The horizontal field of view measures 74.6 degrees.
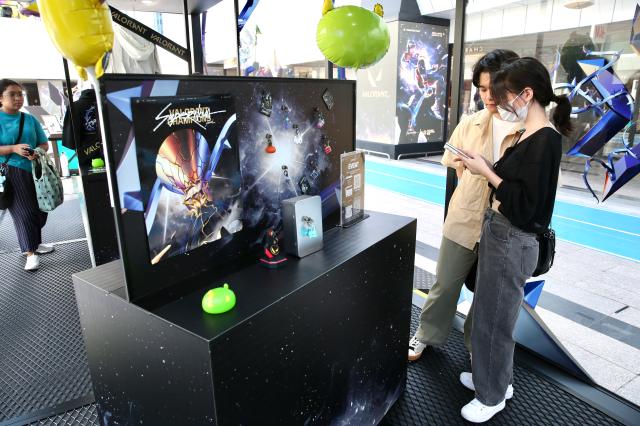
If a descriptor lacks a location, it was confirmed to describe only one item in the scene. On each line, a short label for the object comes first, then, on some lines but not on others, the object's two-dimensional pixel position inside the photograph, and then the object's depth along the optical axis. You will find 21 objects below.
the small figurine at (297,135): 1.51
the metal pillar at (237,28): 2.32
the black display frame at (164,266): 0.95
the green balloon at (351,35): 1.58
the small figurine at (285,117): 1.44
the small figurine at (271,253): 1.33
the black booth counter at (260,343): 0.99
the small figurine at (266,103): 1.35
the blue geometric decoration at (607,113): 1.91
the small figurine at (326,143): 1.65
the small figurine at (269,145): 1.40
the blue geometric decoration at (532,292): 2.25
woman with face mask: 1.40
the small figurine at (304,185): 1.58
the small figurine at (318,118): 1.59
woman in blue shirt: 3.17
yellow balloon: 0.83
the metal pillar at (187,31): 3.18
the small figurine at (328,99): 1.62
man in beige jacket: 1.74
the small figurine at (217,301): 1.03
